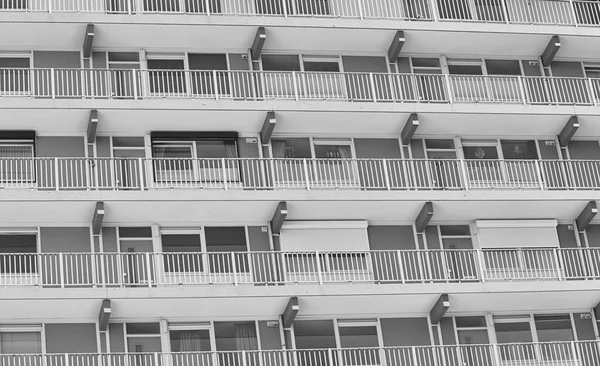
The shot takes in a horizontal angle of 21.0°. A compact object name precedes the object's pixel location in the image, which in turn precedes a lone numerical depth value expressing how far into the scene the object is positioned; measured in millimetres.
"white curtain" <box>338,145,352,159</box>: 42188
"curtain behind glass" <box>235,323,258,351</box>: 39000
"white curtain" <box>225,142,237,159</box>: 41562
